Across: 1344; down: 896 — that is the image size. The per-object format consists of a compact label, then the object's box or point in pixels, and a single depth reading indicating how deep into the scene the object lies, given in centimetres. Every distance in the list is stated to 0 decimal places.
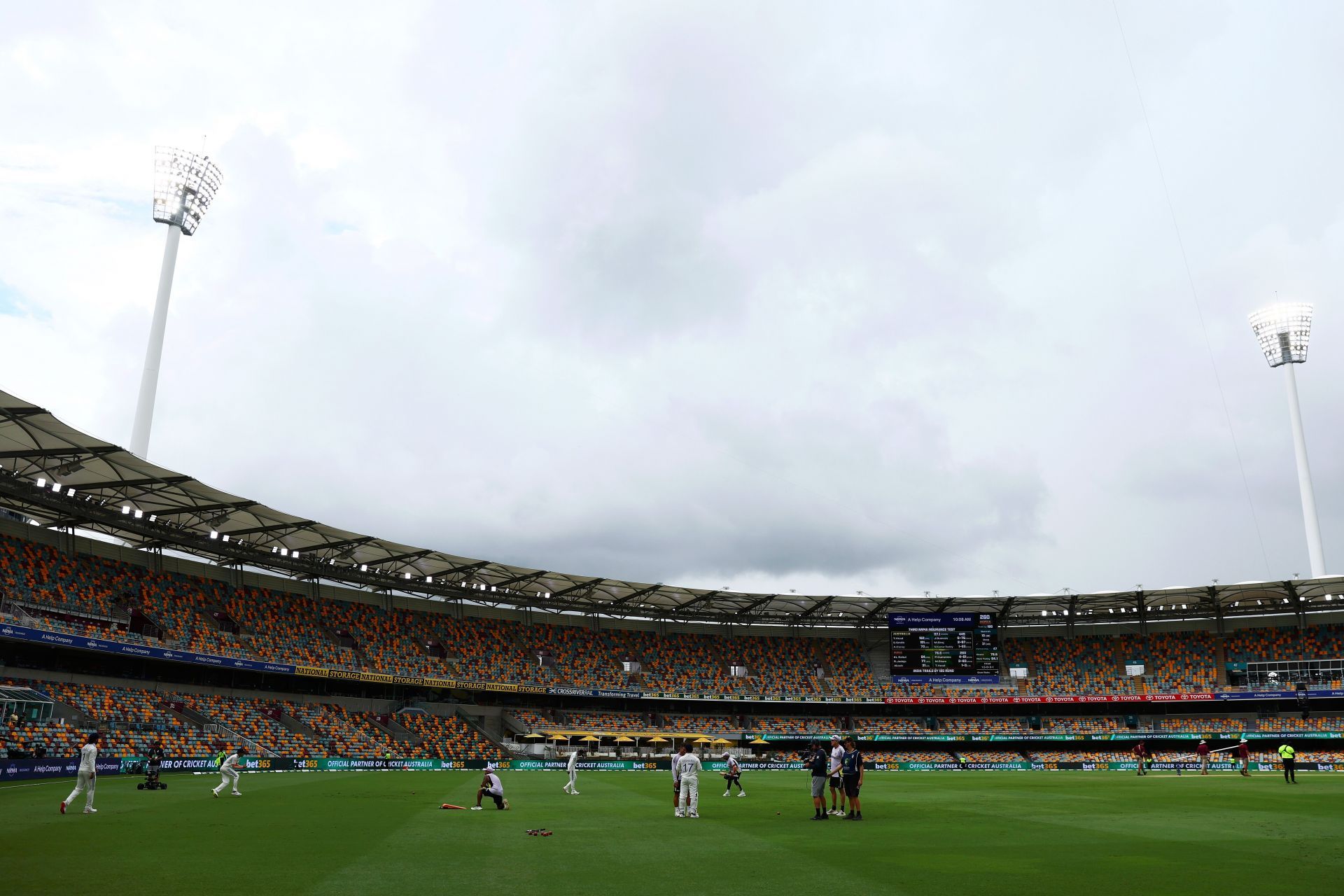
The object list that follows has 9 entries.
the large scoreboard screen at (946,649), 7375
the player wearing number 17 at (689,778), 2139
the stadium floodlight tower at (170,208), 6925
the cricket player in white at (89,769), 2116
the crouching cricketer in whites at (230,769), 2737
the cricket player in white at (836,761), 2141
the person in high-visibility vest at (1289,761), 3559
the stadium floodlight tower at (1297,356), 8600
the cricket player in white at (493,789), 2383
